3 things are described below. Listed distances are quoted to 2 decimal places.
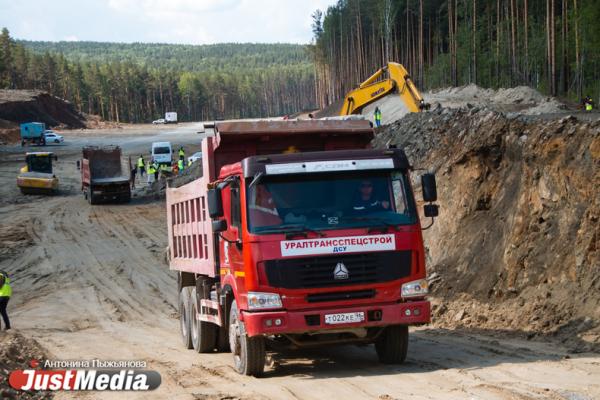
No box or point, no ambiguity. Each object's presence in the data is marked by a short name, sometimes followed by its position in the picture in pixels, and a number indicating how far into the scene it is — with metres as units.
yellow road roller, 50.44
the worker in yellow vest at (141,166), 58.59
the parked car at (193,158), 56.15
